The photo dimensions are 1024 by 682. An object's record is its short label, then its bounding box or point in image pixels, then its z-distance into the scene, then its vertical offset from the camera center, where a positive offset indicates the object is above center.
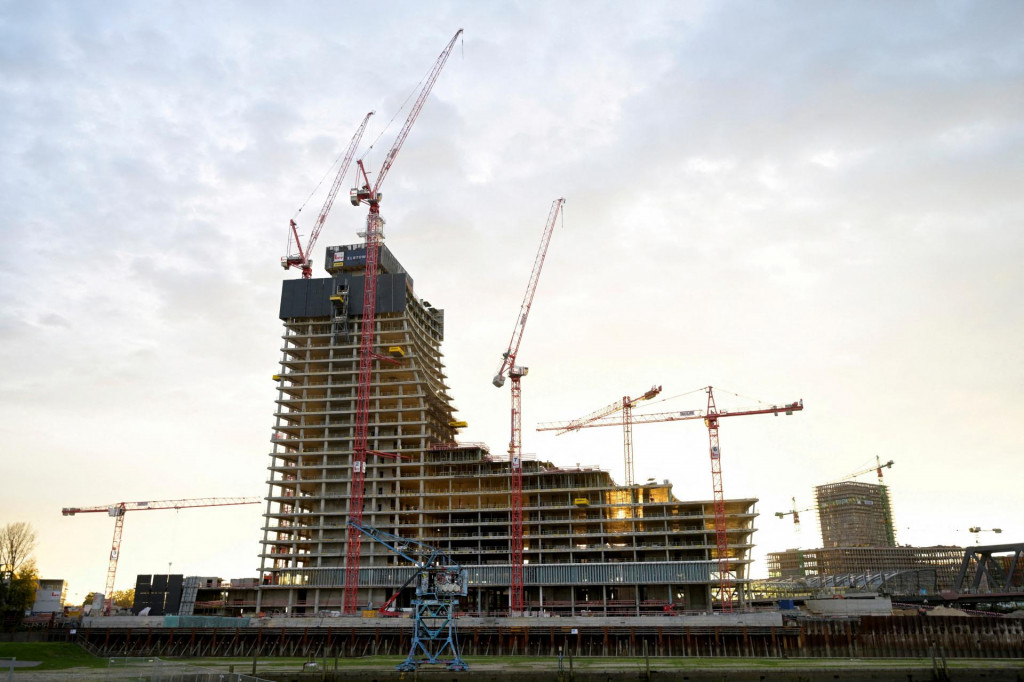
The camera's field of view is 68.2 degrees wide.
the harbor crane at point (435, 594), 86.06 -2.90
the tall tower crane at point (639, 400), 197.50 +41.91
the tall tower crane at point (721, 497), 155.12 +13.78
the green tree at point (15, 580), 139.00 -1.47
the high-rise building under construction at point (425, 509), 160.62 +12.49
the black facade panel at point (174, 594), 155.00 -4.66
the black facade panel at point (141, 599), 154.75 -5.52
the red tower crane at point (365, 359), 167.00 +48.99
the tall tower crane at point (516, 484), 161.75 +17.60
